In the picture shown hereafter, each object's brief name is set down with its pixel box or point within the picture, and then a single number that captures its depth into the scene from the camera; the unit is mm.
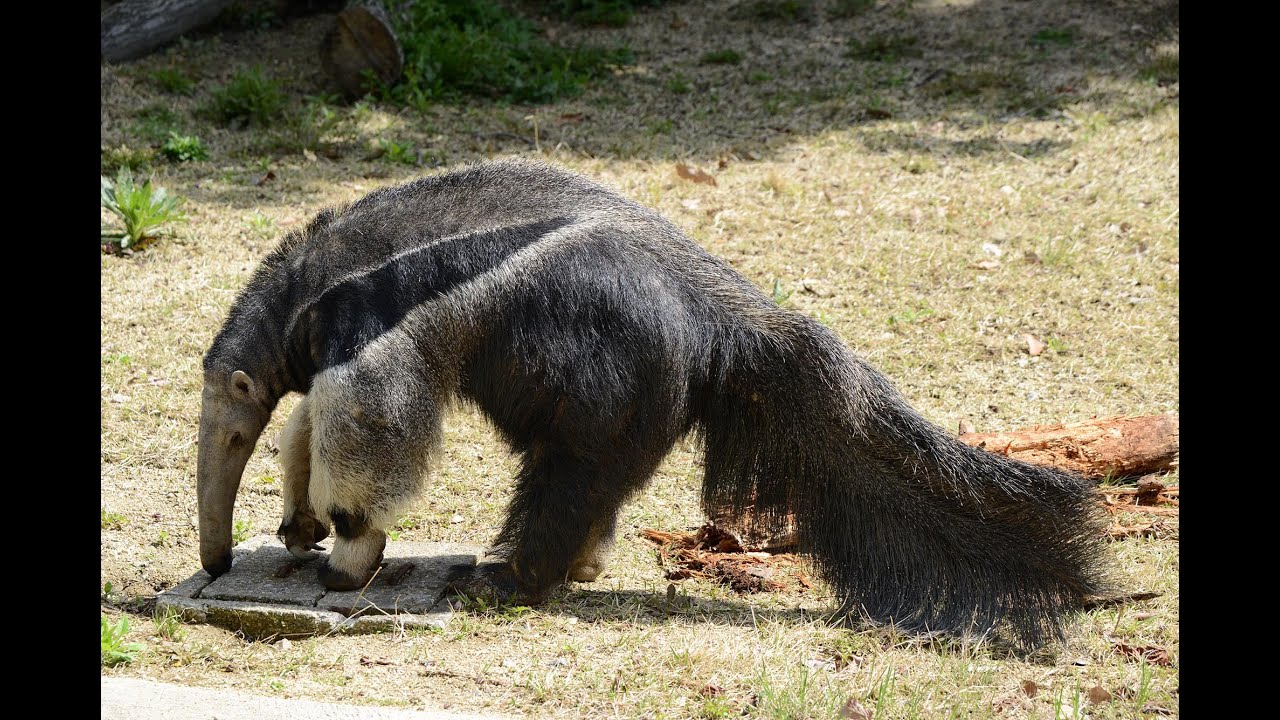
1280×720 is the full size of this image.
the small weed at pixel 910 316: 14359
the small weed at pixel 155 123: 18859
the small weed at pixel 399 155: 18219
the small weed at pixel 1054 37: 23047
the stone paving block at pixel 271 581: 8820
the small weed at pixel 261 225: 15961
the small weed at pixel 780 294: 14133
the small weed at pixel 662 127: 19812
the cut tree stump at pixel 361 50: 19750
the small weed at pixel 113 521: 10180
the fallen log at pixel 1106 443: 11039
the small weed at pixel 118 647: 7605
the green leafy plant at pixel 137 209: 15398
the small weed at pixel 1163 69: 21266
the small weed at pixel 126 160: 17812
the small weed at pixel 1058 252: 15766
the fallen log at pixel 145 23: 21484
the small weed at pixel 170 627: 8211
